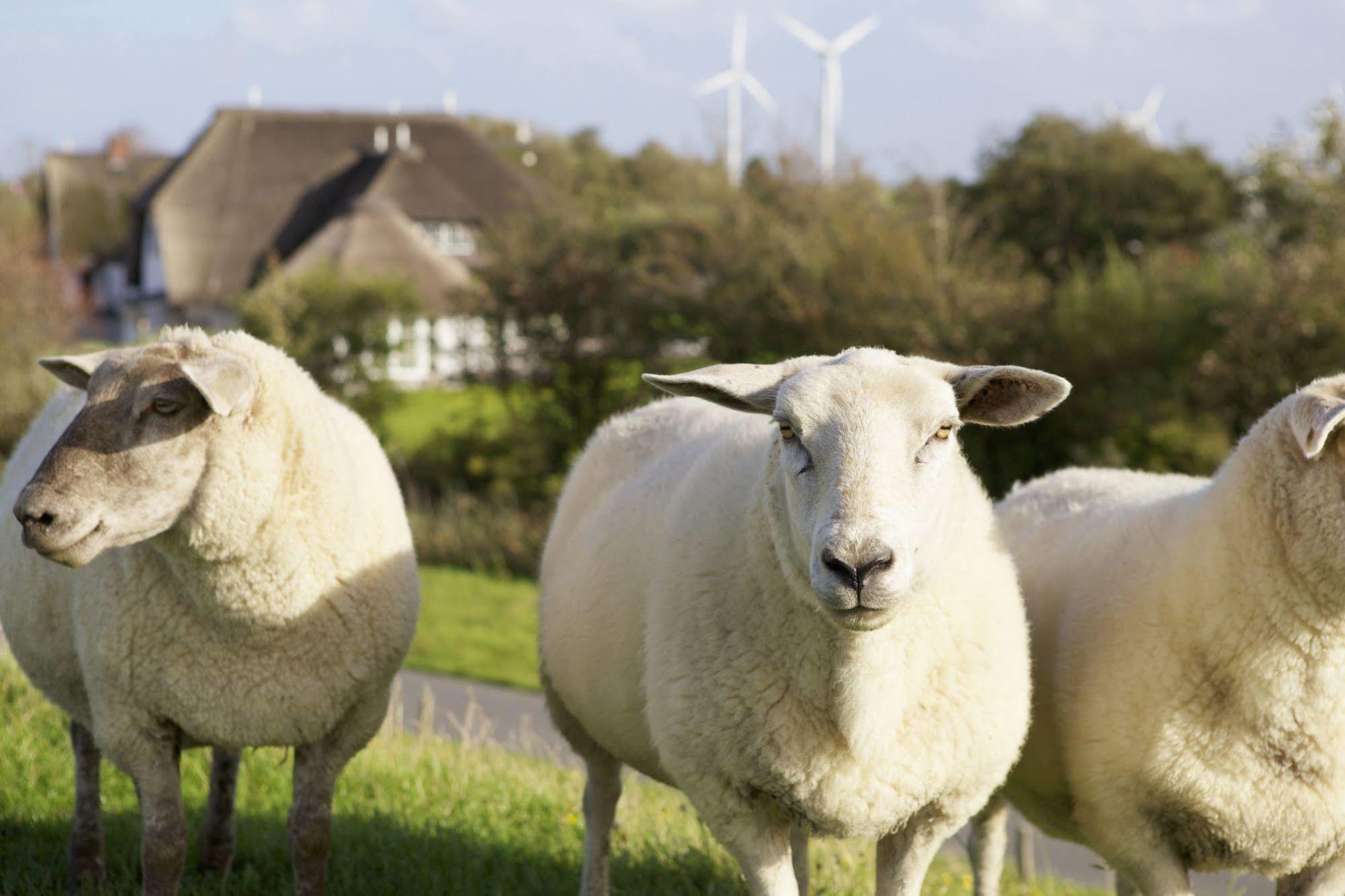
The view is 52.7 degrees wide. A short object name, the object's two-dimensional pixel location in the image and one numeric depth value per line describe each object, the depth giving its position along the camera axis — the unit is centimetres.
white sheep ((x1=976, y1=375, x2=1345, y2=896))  384
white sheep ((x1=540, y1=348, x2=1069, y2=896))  340
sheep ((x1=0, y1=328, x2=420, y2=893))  405
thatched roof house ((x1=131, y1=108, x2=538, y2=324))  4344
